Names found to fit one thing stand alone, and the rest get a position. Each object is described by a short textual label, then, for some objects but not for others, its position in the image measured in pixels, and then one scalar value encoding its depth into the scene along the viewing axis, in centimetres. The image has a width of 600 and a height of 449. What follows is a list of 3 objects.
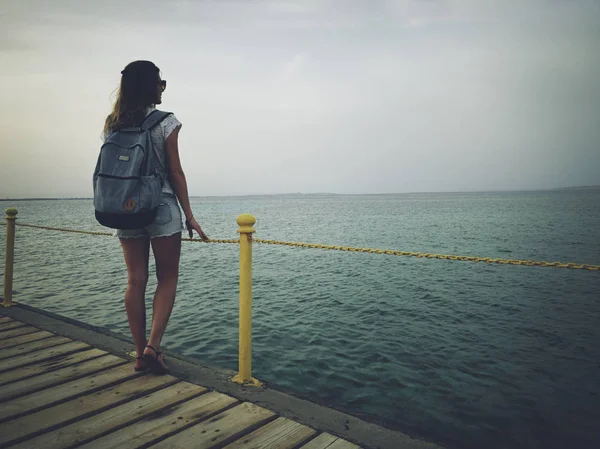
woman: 267
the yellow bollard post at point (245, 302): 299
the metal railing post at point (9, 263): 494
